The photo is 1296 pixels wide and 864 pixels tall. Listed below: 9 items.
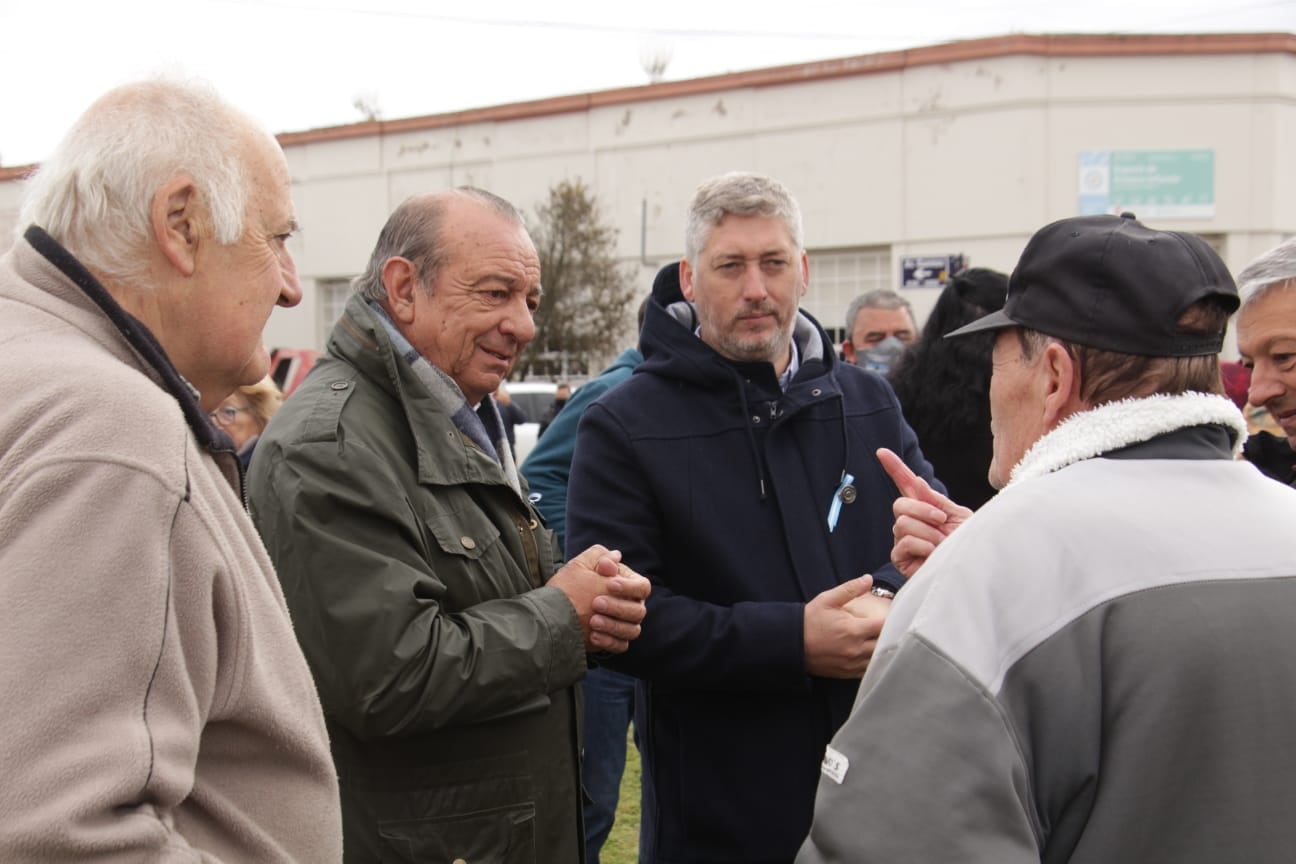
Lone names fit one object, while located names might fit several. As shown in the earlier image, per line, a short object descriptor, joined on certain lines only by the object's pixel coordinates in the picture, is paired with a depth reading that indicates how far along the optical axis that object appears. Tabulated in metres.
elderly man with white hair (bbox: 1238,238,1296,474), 2.87
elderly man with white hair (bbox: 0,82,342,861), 1.32
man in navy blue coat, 2.74
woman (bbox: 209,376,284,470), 5.32
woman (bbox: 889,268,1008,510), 3.90
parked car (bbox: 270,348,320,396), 8.52
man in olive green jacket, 2.29
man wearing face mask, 6.02
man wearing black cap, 1.47
